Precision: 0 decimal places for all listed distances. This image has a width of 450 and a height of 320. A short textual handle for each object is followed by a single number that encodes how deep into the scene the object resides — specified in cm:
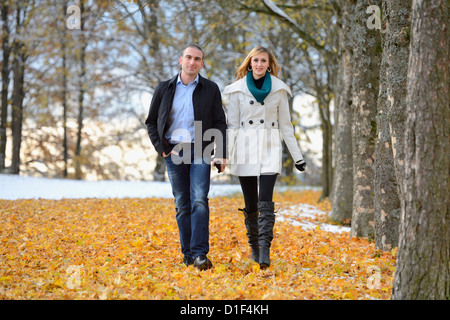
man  945
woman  931
